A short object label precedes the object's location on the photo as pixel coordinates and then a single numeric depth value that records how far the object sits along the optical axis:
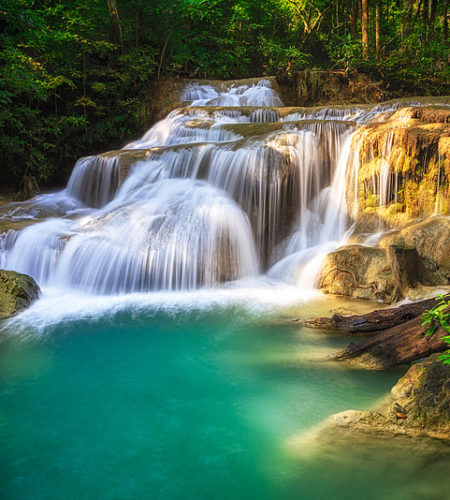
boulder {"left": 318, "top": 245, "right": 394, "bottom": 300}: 5.94
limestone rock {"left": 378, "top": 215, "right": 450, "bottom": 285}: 5.95
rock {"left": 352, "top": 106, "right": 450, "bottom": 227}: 6.95
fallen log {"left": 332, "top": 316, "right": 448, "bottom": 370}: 3.62
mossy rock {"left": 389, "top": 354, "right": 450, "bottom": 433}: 2.90
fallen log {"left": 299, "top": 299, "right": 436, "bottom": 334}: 4.41
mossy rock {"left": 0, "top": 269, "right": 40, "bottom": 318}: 6.00
